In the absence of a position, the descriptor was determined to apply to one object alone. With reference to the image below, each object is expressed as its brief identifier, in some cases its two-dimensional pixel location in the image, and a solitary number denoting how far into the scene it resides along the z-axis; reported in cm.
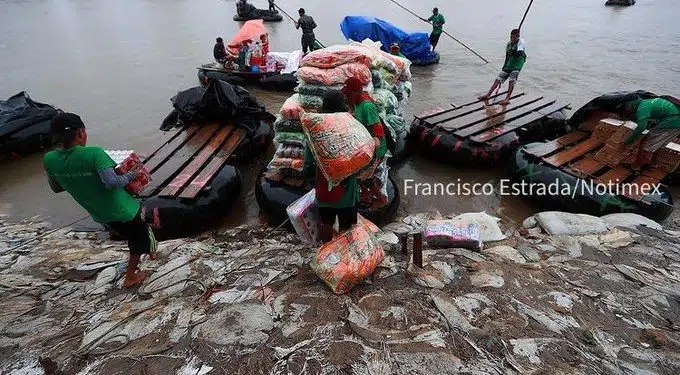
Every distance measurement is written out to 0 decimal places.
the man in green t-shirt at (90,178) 263
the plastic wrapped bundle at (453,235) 379
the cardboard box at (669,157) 513
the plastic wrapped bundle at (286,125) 488
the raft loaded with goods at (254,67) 997
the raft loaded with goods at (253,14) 2031
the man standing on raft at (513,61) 734
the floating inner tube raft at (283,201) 468
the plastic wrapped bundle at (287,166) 477
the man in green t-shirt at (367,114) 325
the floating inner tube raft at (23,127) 642
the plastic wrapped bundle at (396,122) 563
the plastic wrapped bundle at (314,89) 473
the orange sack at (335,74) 468
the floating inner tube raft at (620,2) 2536
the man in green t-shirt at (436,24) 1302
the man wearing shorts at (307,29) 1174
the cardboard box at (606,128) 560
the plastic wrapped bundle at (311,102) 477
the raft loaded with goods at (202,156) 461
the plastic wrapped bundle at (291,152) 487
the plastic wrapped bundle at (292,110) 481
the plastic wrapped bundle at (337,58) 486
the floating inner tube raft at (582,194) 480
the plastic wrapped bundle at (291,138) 483
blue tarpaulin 1190
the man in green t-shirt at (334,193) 300
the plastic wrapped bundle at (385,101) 522
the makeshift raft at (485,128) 613
